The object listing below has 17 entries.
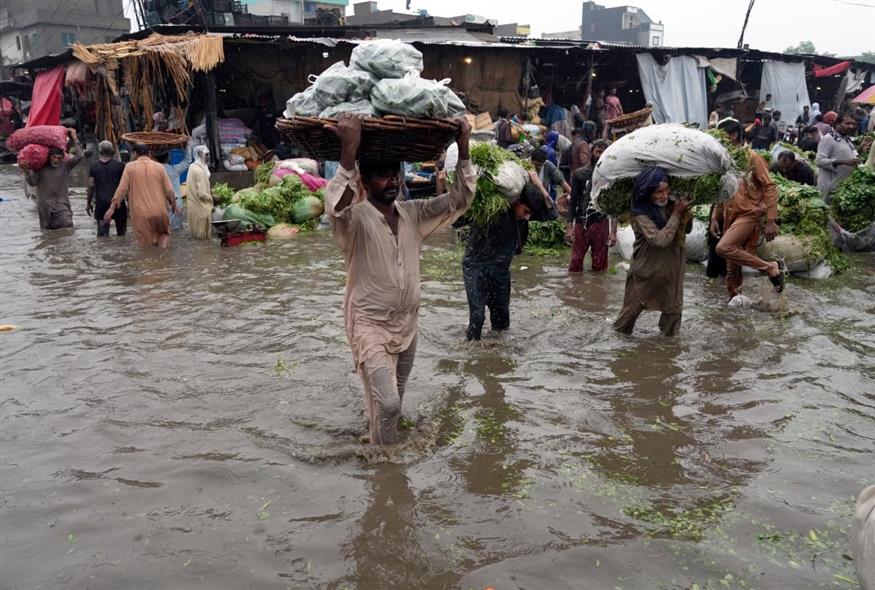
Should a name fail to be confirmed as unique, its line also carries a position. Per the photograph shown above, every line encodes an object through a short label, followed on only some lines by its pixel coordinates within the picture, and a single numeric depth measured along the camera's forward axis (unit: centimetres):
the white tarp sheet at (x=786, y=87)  2017
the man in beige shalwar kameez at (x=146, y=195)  963
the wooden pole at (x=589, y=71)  1777
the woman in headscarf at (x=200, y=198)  1059
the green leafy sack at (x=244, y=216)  1077
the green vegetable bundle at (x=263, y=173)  1318
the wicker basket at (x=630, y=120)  1210
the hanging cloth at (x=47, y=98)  1784
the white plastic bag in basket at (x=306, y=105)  340
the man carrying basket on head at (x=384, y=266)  355
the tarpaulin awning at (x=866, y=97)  2040
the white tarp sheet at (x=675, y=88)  1812
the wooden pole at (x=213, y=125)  1477
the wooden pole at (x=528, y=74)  1711
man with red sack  1134
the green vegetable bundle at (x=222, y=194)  1132
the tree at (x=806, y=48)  6456
